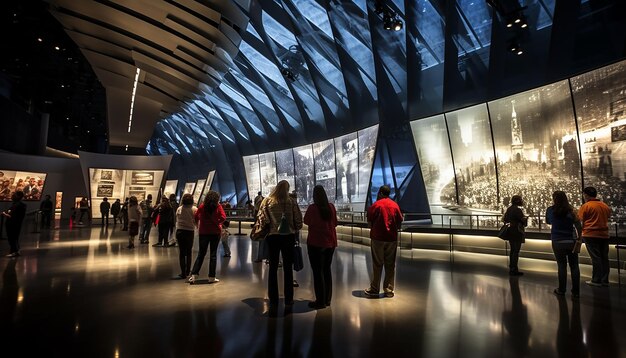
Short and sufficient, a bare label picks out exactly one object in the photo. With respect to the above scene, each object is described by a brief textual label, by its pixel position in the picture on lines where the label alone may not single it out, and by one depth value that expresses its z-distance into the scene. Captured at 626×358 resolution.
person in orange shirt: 5.93
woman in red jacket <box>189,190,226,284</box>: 6.20
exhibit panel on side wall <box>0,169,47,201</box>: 18.03
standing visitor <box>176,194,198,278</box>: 6.53
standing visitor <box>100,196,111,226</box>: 19.67
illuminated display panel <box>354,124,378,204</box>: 16.70
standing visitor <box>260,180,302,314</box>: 4.65
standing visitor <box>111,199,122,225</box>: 20.66
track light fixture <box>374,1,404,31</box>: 10.71
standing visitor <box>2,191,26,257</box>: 8.38
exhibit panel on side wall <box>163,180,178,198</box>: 37.38
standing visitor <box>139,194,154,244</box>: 12.26
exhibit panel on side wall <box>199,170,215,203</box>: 34.19
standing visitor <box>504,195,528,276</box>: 7.10
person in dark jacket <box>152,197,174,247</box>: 9.96
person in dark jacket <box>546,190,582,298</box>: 5.32
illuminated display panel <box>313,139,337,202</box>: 20.50
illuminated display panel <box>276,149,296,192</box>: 24.50
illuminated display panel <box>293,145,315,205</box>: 22.67
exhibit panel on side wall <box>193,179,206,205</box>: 34.62
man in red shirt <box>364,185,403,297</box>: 5.31
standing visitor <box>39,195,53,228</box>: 17.36
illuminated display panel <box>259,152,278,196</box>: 26.34
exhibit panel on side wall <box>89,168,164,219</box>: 22.45
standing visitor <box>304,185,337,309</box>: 4.79
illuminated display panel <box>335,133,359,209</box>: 18.33
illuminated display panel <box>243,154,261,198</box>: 28.17
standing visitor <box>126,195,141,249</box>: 10.49
